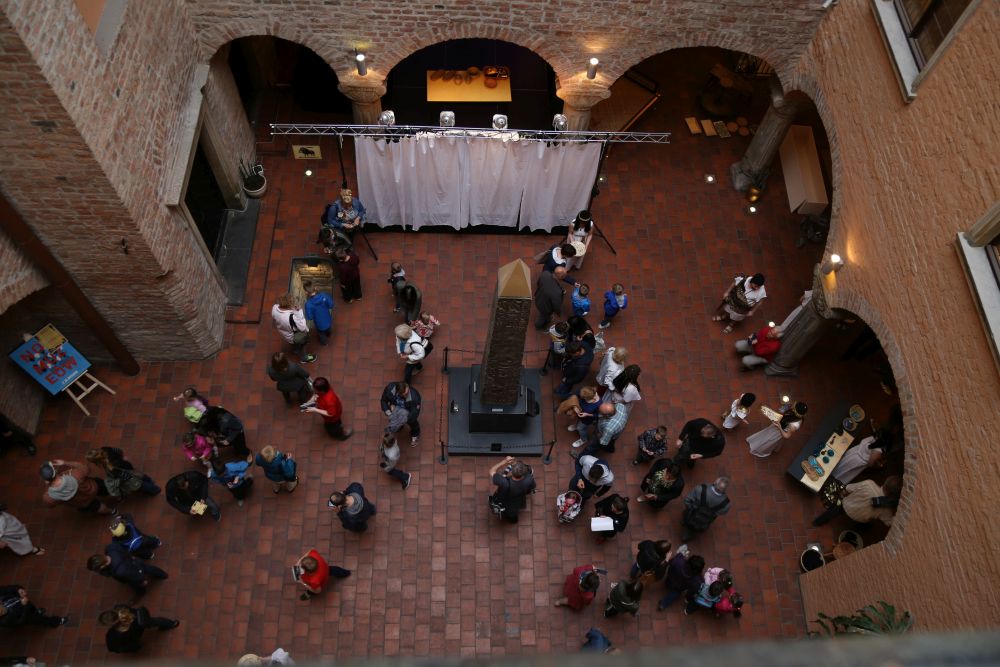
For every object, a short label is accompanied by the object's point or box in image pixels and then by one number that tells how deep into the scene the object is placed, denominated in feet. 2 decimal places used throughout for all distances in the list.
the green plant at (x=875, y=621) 25.32
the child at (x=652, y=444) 32.96
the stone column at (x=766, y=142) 42.04
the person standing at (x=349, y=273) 37.70
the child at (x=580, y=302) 36.42
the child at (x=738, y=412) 34.50
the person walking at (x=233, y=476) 32.27
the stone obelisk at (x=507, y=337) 27.81
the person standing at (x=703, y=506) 31.55
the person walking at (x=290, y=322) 35.22
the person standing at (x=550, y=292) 37.83
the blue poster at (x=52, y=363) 32.89
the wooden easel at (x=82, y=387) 35.50
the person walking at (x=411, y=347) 34.83
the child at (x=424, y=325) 37.06
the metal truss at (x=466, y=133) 37.52
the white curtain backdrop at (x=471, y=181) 38.68
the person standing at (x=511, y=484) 30.01
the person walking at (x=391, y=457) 32.35
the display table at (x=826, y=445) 35.22
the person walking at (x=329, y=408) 31.96
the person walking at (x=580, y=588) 28.73
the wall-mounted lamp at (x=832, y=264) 33.17
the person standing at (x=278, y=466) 30.66
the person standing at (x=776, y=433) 33.81
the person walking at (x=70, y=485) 29.94
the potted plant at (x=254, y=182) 43.32
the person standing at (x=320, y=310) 36.14
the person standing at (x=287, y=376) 32.37
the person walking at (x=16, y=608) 27.74
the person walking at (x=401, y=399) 32.04
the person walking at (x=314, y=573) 28.29
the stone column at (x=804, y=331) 34.76
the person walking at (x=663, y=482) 32.09
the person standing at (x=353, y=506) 29.22
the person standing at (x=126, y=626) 26.25
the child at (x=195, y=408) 32.75
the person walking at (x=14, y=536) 29.94
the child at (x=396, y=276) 37.04
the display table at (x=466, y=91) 46.39
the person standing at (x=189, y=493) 30.19
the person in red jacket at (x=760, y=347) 37.65
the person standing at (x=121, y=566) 28.17
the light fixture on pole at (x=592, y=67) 38.83
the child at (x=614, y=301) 37.76
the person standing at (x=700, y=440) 31.83
